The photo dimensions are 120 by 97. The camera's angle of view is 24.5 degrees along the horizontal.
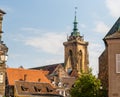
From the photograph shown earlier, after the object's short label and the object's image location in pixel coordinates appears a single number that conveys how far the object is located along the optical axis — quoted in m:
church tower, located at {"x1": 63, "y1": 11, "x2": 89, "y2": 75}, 97.42
